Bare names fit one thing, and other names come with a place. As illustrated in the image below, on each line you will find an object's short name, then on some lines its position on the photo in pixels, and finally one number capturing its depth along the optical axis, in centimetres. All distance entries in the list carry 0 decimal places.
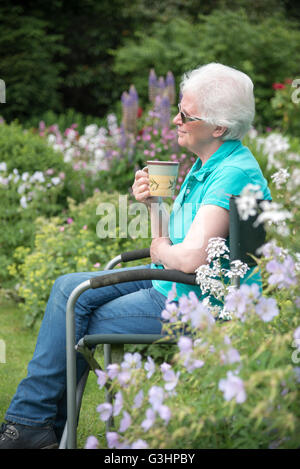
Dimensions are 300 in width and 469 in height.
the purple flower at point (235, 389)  392
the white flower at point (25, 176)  678
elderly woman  456
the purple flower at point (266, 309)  407
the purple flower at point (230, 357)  399
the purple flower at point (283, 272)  406
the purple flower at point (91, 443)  410
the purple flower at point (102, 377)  420
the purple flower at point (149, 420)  403
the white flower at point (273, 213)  395
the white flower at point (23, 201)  659
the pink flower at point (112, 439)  409
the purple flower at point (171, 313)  417
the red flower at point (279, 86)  1129
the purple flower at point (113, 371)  415
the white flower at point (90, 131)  915
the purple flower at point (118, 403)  410
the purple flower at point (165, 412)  401
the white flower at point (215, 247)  442
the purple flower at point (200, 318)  404
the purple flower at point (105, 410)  411
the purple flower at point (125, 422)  408
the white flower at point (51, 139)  879
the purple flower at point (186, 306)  411
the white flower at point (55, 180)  692
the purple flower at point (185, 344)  406
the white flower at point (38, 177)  681
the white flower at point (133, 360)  418
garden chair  446
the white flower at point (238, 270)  437
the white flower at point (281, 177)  446
